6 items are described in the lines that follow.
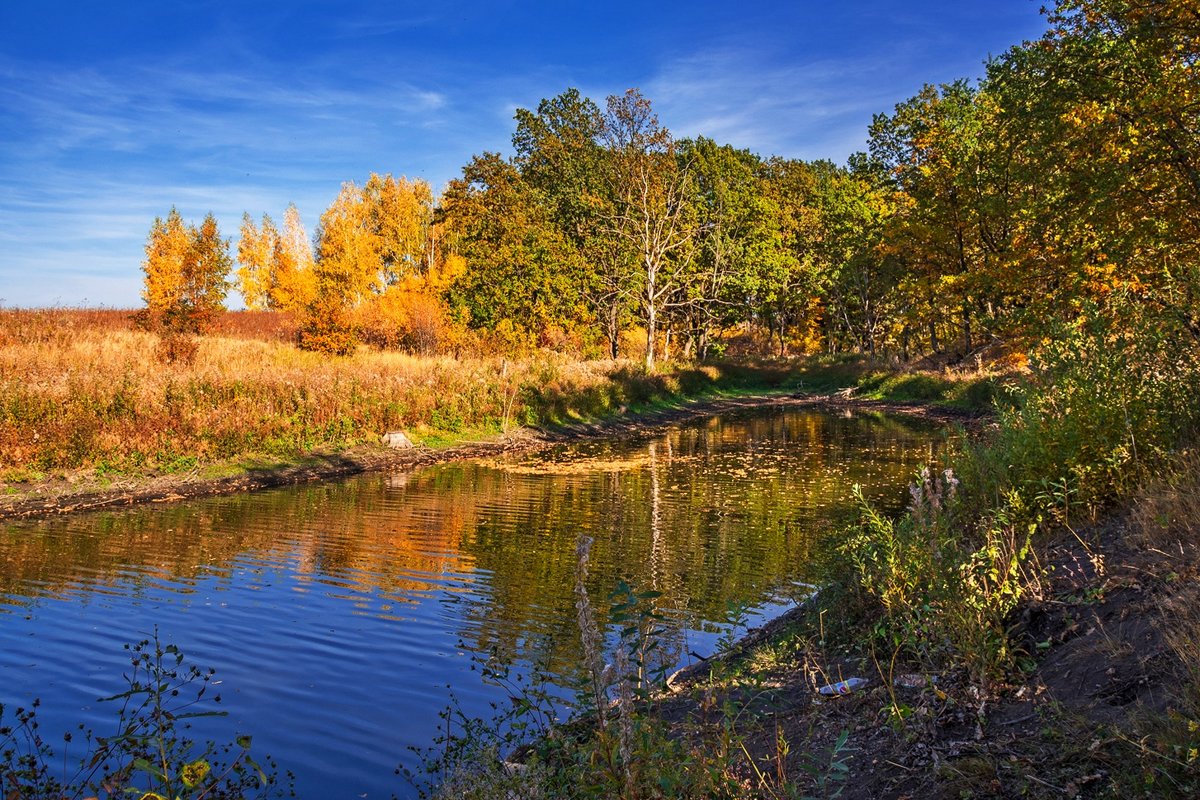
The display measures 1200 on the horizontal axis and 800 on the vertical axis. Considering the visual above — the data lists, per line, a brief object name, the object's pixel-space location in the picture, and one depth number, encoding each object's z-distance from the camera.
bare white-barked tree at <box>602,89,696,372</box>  43.44
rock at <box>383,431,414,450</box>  23.09
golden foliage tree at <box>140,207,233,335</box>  33.53
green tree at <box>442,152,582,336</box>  40.84
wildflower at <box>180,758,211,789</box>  3.22
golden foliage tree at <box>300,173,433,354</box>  38.38
